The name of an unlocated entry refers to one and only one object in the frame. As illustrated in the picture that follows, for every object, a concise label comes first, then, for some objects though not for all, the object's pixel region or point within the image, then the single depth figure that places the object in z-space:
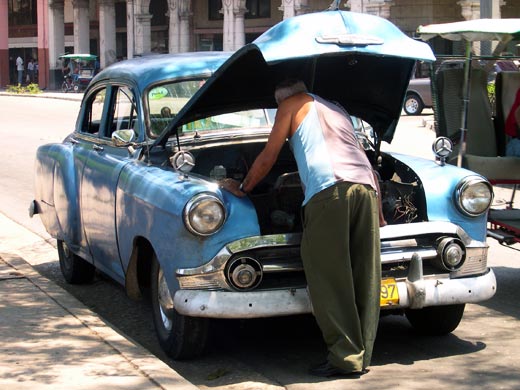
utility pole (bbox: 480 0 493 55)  12.83
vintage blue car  5.22
